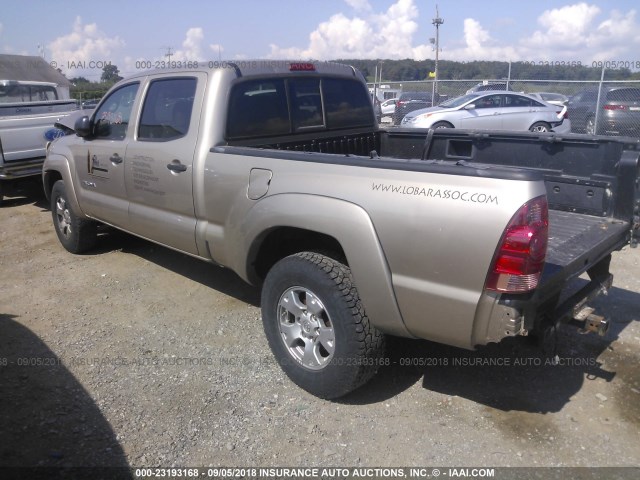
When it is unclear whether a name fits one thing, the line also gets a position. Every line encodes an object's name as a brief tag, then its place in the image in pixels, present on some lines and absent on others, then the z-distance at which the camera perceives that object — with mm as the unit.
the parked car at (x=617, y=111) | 13570
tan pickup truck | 2531
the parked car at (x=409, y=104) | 19234
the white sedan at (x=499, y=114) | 14555
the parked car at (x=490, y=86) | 16950
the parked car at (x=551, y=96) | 19125
